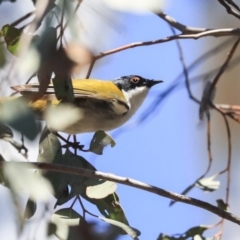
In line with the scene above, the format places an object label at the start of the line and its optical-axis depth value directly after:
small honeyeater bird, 3.99
